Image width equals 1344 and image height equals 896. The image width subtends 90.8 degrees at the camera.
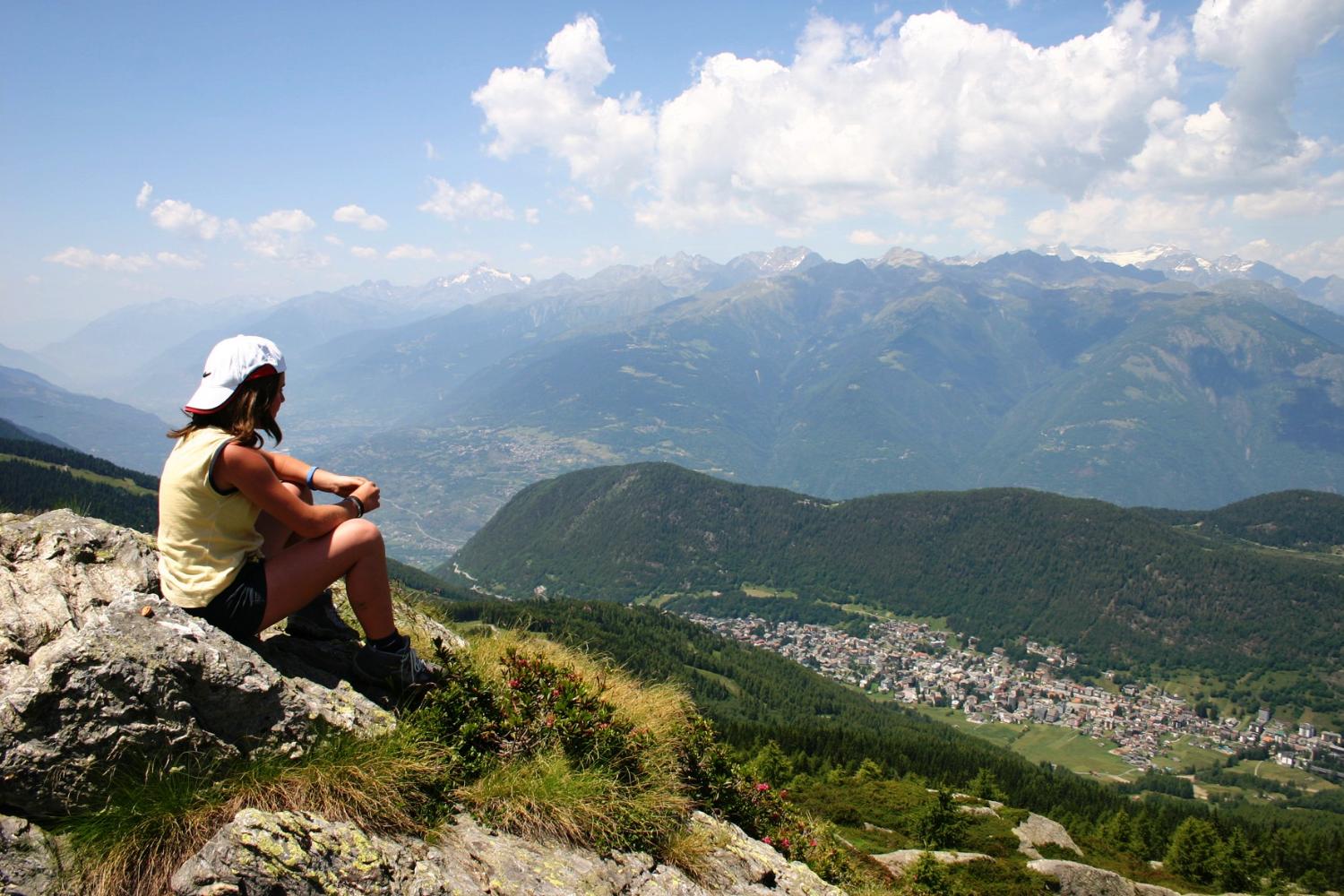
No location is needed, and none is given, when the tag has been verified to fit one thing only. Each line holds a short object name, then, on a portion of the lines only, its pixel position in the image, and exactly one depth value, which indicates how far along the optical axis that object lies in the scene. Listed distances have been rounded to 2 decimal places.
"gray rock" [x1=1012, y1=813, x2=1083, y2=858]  26.11
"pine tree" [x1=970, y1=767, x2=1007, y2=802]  54.69
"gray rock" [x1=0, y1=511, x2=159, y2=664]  5.52
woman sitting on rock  5.53
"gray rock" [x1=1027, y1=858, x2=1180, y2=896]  19.28
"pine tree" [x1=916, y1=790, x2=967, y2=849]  28.78
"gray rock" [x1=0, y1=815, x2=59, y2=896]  3.74
